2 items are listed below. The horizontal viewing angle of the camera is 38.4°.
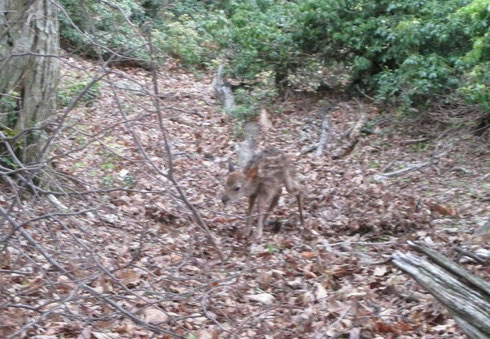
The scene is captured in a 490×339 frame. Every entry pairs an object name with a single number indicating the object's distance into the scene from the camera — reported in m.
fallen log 5.48
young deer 9.77
